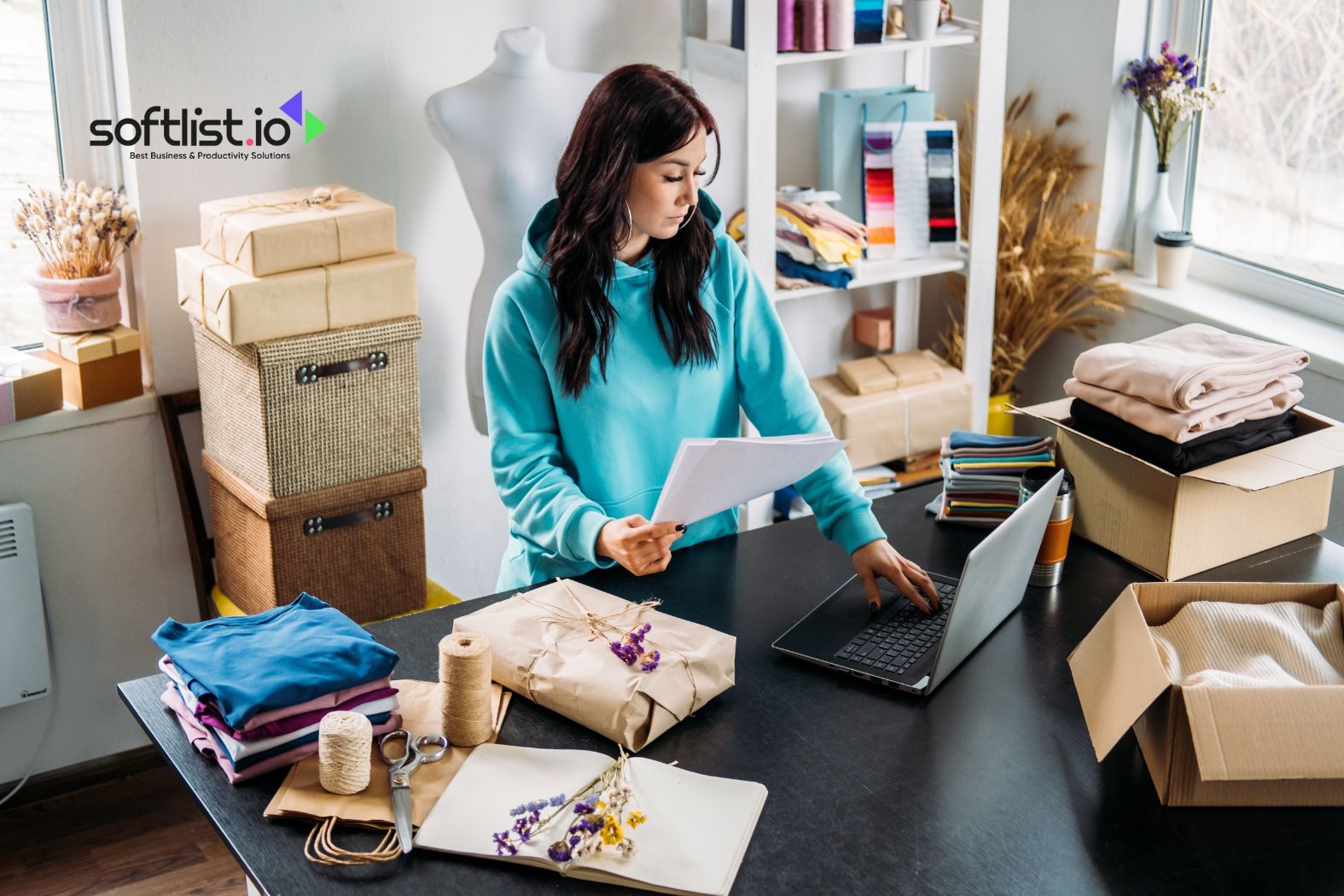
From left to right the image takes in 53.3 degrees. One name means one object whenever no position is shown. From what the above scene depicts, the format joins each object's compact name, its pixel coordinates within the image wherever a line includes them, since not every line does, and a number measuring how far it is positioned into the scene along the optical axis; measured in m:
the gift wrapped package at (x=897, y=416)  3.54
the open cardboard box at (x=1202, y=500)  1.98
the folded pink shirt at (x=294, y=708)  1.47
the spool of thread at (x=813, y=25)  3.11
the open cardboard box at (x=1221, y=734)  1.42
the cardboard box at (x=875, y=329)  3.80
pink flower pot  2.73
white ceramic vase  3.64
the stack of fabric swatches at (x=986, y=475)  2.15
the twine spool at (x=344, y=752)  1.43
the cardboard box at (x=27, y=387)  2.71
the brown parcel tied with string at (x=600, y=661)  1.57
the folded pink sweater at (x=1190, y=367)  1.97
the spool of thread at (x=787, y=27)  3.10
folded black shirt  1.97
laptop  1.66
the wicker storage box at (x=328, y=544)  2.71
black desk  1.36
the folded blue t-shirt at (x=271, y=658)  1.48
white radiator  2.79
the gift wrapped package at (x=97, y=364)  2.79
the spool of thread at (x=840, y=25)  3.12
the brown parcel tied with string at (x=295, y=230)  2.54
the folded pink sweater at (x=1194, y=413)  1.96
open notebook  1.35
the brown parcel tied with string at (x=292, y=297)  2.52
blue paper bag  3.47
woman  2.03
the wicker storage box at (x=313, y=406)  2.61
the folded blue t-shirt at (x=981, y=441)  2.17
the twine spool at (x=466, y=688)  1.52
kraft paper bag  1.43
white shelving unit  3.10
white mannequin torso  2.91
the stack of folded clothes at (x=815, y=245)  3.29
